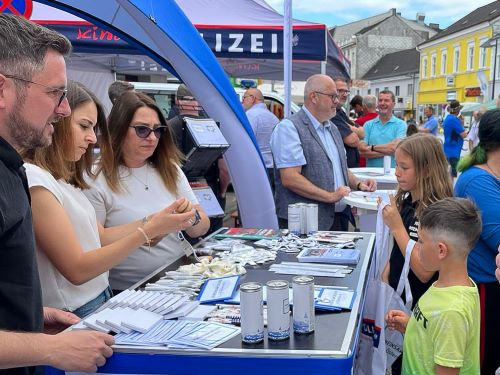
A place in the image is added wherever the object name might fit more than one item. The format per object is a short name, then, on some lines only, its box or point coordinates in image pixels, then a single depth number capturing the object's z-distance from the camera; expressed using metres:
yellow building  36.44
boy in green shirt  1.85
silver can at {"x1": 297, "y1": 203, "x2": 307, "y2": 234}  2.90
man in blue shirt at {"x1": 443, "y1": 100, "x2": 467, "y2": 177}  10.76
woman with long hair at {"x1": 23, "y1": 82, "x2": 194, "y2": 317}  1.77
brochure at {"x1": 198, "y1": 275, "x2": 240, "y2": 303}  1.89
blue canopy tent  3.48
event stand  1.43
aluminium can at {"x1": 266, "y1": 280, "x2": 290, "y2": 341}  1.51
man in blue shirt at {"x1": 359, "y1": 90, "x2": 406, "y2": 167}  5.98
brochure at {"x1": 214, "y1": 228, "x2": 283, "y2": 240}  2.89
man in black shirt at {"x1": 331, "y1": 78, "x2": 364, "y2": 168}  5.46
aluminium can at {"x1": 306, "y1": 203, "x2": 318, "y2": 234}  2.90
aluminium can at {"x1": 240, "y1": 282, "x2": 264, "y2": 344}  1.49
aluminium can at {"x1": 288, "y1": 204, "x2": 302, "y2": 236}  2.91
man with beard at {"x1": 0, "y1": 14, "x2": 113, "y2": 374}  1.30
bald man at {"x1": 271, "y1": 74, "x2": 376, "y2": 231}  3.89
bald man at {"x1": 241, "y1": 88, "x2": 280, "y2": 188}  6.77
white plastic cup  5.13
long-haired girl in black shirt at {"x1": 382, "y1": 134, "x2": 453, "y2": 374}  2.50
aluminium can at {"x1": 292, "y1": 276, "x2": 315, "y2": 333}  1.55
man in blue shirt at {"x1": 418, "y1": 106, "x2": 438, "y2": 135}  12.92
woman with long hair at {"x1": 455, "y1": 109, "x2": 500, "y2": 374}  2.44
